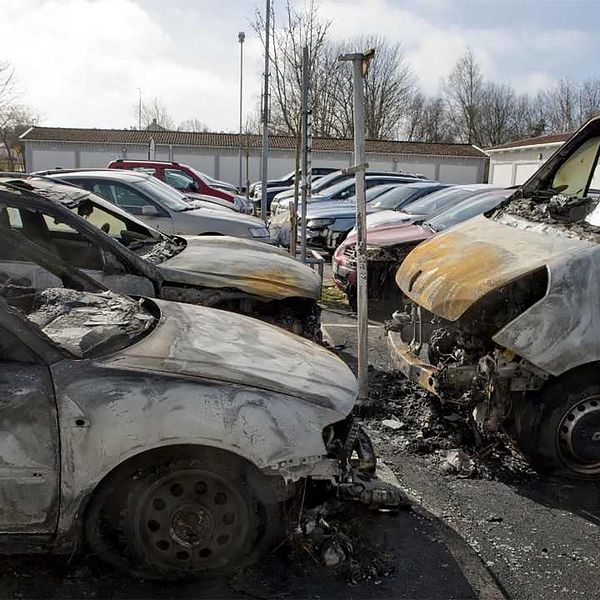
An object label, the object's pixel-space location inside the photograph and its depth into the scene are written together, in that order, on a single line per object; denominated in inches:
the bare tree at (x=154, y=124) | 2506.3
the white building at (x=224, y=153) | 1683.1
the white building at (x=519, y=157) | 1264.8
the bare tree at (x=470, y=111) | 2519.7
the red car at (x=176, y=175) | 671.1
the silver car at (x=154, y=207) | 395.8
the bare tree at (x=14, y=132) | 1745.8
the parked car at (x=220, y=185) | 873.5
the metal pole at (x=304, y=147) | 328.2
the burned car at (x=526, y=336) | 160.9
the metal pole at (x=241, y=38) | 1095.0
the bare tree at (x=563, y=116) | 2260.1
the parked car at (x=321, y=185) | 783.1
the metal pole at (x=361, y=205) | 207.0
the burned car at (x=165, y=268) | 225.1
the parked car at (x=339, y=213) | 511.2
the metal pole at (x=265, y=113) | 499.5
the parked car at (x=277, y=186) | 963.6
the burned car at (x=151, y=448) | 111.6
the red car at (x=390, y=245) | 330.6
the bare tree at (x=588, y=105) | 2087.8
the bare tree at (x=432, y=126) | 2593.5
